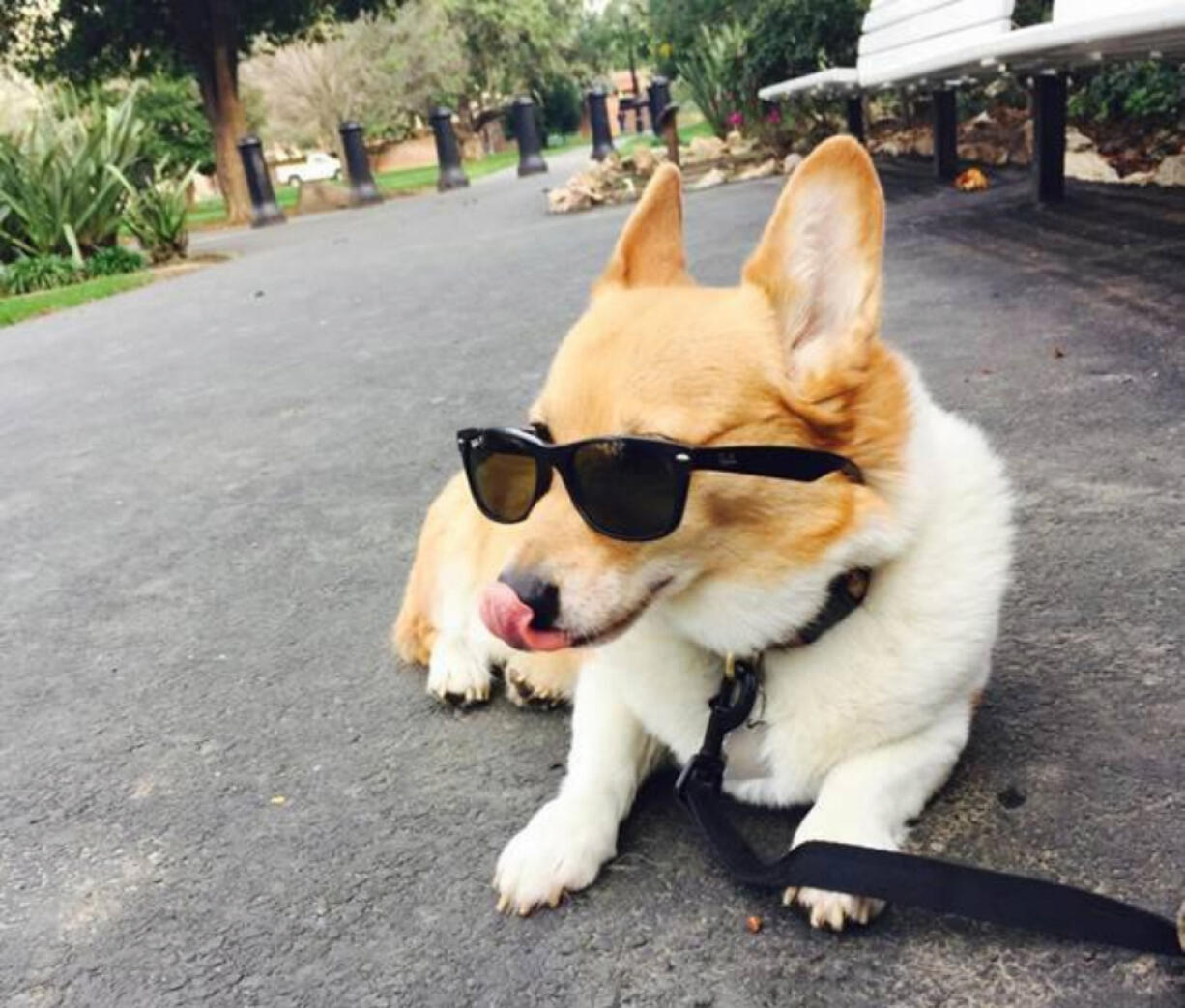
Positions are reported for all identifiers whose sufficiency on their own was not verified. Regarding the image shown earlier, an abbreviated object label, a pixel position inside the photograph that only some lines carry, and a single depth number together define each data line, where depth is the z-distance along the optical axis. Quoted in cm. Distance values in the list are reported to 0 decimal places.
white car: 4594
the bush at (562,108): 5062
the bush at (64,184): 1260
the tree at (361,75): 3784
